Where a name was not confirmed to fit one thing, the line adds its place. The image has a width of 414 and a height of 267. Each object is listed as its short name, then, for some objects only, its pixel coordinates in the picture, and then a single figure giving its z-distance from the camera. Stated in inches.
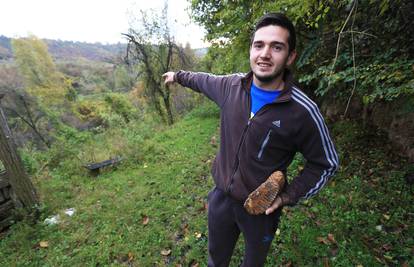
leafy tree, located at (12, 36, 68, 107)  1164.5
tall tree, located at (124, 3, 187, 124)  487.5
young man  57.1
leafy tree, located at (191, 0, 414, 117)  101.4
